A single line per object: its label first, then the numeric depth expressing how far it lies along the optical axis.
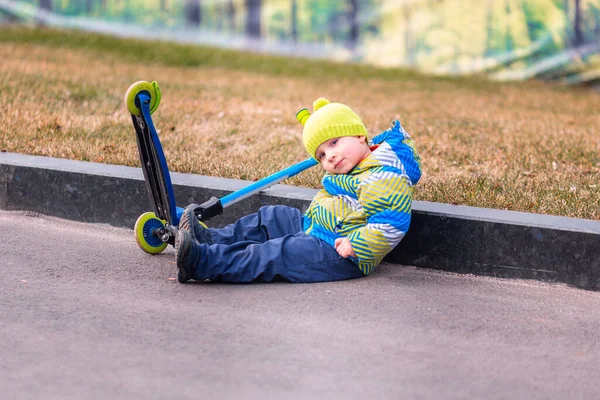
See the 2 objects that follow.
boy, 3.83
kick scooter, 3.97
